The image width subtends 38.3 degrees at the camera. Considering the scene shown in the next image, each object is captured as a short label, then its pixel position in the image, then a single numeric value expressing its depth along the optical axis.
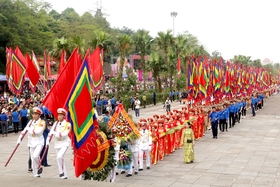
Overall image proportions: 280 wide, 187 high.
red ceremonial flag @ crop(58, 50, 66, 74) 18.99
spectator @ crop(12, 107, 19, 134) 19.95
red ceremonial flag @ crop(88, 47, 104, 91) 21.91
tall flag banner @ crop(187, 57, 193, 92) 22.28
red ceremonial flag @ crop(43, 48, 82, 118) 9.30
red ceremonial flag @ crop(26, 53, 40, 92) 21.88
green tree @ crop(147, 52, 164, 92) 46.19
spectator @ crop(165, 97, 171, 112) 30.33
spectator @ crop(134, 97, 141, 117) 27.25
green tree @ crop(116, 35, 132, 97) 37.09
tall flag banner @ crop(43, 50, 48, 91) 22.58
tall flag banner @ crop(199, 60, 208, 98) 22.84
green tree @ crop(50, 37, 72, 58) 31.86
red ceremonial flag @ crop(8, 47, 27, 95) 22.56
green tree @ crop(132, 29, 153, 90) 44.50
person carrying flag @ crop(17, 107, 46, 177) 9.57
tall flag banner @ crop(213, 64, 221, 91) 26.31
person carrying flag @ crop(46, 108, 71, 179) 9.16
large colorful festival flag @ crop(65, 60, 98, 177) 8.23
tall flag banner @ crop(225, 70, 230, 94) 29.30
